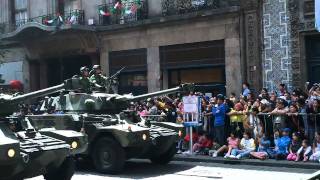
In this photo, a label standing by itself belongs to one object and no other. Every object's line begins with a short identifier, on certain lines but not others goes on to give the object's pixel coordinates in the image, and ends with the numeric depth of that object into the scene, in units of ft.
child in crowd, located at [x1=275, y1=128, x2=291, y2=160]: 45.65
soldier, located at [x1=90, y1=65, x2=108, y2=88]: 49.08
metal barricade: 45.21
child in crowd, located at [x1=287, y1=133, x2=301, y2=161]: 45.01
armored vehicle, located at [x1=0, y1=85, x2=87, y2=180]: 31.27
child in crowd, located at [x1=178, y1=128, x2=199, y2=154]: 52.80
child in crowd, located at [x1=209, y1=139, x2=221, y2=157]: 49.55
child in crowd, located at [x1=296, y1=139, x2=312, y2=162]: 44.19
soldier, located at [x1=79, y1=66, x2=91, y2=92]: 47.06
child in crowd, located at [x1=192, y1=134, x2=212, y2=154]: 51.60
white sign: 51.13
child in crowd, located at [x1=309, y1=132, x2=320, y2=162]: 43.50
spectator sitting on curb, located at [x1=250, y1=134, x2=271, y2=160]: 46.40
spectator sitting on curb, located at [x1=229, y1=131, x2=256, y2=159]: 47.37
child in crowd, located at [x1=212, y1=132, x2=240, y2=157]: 48.29
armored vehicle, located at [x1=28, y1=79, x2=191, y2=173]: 42.06
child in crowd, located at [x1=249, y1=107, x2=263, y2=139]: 47.96
